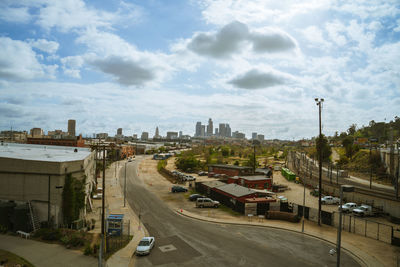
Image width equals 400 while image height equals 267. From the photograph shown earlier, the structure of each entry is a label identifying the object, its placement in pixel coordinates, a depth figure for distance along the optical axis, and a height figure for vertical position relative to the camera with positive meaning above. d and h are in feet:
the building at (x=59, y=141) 299.58 -12.71
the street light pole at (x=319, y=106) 95.40 +14.45
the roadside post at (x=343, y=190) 48.24 -10.17
